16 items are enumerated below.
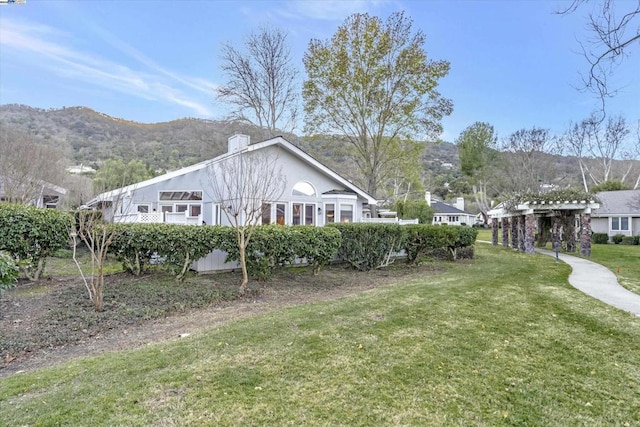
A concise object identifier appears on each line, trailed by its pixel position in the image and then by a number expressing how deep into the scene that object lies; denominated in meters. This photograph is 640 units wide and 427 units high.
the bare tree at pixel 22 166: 16.95
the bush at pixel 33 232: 8.06
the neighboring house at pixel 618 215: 27.88
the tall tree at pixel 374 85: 18.88
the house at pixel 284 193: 13.97
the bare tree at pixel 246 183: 8.63
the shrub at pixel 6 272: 3.16
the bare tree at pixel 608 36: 4.28
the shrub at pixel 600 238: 28.48
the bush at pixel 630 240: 26.12
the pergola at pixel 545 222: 17.20
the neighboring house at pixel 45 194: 17.72
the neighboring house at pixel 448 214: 49.44
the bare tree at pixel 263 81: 23.41
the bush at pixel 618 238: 26.97
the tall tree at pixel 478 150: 41.88
